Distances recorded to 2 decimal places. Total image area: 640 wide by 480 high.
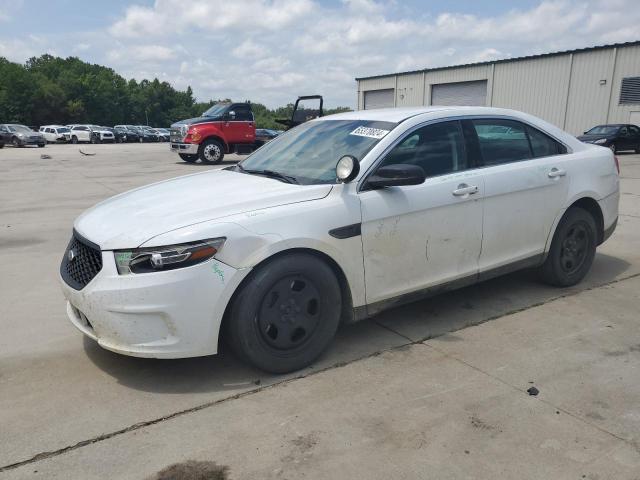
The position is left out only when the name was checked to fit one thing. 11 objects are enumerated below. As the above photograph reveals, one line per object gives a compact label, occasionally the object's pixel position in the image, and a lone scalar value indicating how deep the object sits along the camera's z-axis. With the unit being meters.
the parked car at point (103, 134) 44.19
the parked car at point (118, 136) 47.33
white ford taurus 2.87
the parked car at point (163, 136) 49.78
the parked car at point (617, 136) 23.66
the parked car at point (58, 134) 43.41
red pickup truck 18.11
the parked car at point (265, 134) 33.22
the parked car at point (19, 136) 34.62
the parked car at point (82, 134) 43.12
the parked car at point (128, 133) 48.30
